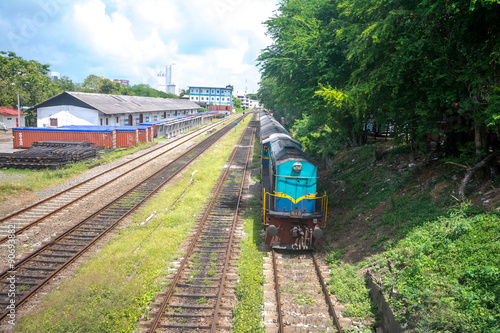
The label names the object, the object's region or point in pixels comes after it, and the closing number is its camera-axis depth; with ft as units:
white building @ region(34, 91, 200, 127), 138.00
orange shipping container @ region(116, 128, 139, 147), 117.19
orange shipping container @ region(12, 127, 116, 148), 108.06
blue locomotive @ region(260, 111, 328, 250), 39.24
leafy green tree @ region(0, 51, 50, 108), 169.37
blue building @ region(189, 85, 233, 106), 507.71
